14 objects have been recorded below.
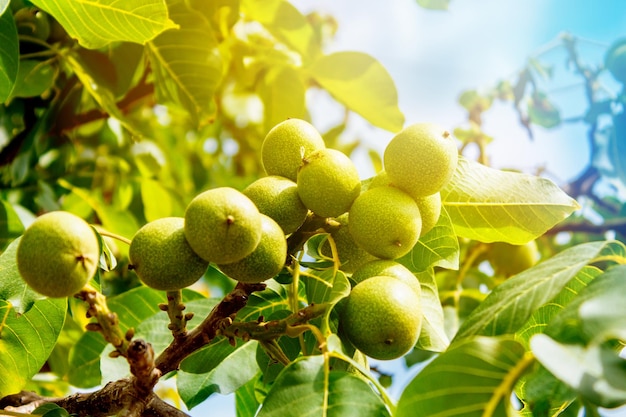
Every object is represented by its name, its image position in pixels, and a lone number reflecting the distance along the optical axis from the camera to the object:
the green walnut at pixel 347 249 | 0.49
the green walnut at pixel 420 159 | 0.47
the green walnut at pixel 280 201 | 0.46
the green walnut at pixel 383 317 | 0.42
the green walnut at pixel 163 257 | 0.43
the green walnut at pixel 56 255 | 0.39
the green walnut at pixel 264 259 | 0.44
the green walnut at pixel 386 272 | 0.46
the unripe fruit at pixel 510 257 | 0.91
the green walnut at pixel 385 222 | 0.45
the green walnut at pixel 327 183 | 0.46
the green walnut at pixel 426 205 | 0.49
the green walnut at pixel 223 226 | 0.41
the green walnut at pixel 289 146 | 0.49
